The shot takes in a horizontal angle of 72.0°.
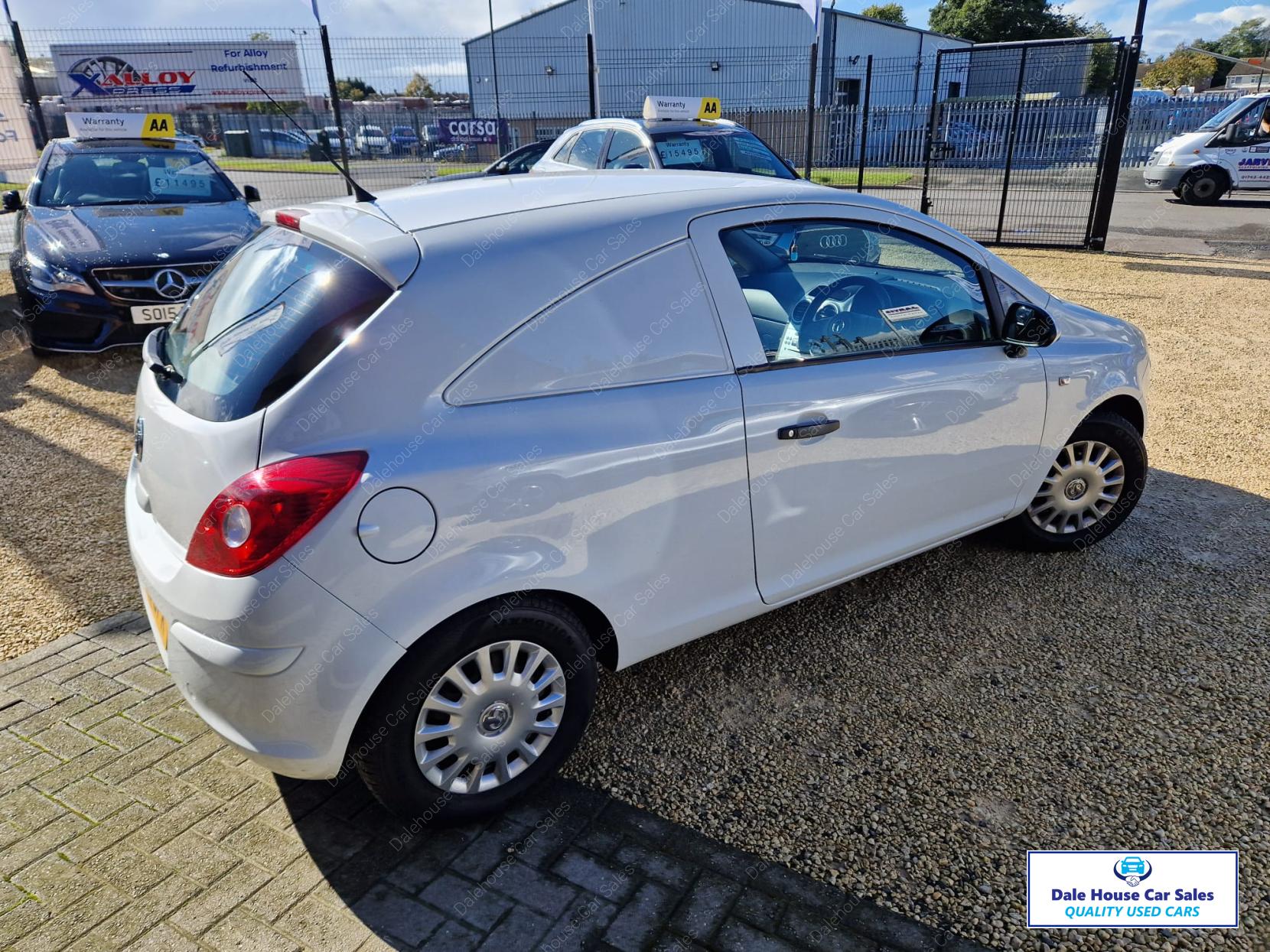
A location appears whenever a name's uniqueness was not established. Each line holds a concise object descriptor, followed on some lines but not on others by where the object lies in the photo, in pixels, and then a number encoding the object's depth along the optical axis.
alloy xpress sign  14.98
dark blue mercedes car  6.91
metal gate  11.63
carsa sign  16.81
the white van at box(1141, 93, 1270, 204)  17.36
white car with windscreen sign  8.93
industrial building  16.22
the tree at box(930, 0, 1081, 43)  57.34
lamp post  15.79
